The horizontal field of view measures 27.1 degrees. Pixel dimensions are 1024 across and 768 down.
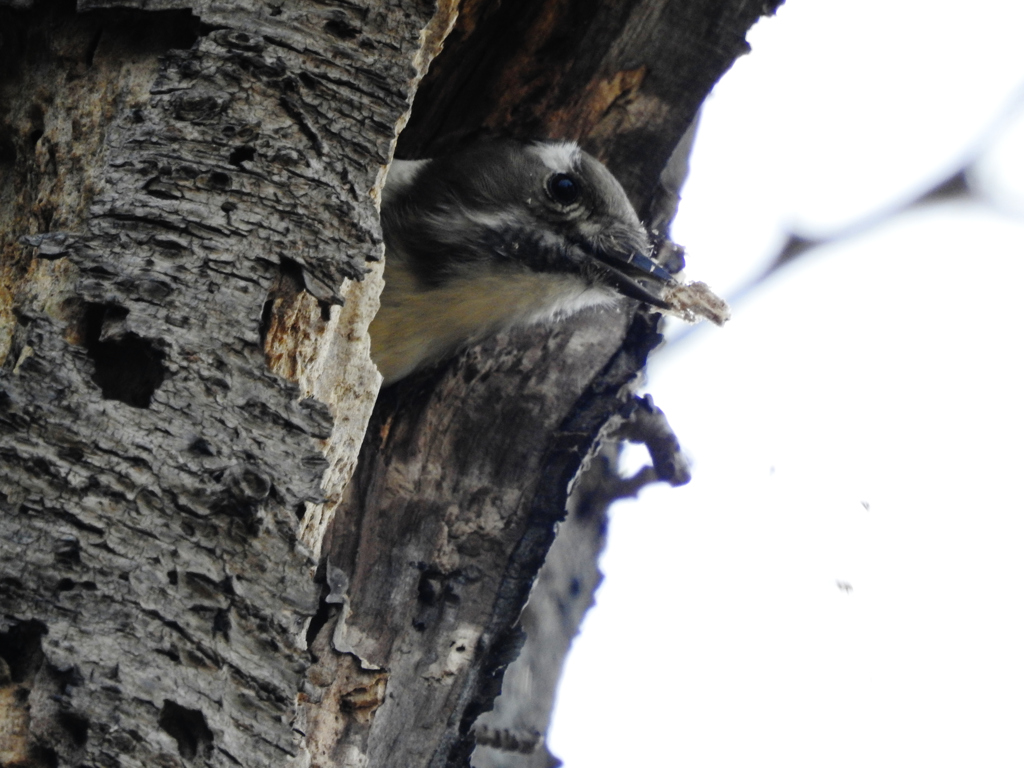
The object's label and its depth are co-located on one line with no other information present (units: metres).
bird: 5.82
